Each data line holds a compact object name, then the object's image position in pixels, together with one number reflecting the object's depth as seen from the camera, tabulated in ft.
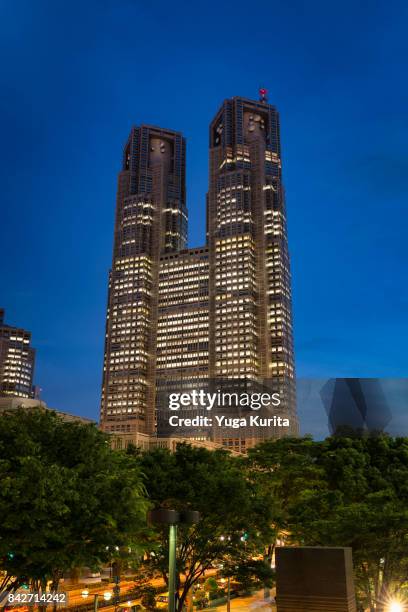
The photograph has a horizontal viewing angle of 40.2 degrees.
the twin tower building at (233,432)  622.54
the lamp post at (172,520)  57.00
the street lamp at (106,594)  128.69
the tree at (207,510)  104.01
